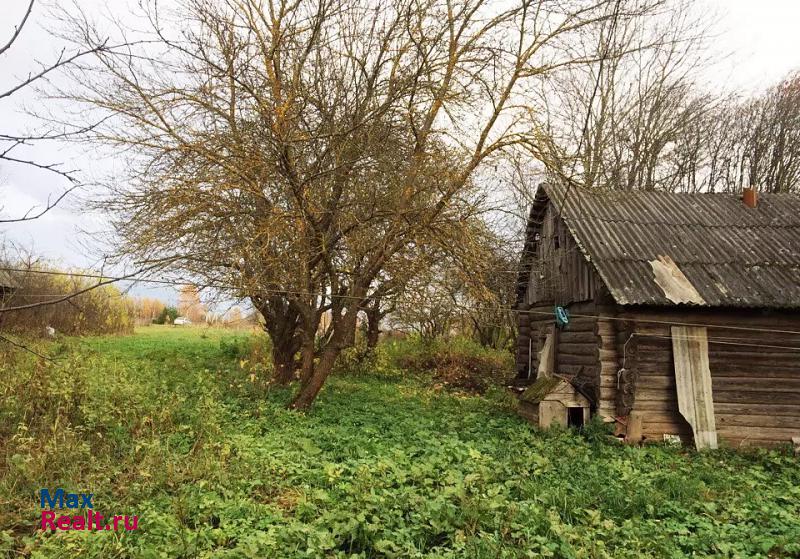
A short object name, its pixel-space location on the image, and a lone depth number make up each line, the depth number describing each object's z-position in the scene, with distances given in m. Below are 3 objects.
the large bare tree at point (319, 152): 8.13
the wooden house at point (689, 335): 9.47
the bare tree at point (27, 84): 1.92
